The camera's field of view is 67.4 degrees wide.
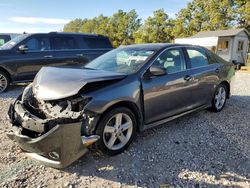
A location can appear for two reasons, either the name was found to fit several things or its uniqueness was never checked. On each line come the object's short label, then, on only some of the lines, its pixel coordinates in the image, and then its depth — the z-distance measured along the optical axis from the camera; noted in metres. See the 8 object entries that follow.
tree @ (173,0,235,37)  21.73
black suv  5.59
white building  17.36
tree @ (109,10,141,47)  33.50
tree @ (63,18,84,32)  60.51
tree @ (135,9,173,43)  26.60
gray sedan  2.23
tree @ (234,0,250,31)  19.38
